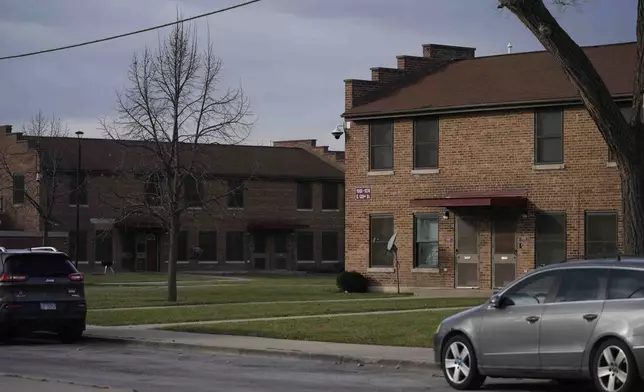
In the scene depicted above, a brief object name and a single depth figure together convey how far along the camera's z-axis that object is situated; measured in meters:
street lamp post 63.49
